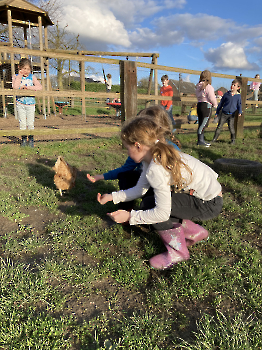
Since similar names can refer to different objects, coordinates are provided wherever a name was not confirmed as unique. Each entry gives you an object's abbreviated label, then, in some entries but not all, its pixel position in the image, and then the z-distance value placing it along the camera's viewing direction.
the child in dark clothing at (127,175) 3.22
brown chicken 3.83
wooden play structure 11.54
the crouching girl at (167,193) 2.25
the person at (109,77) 18.53
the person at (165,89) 8.70
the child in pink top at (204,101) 7.27
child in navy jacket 7.84
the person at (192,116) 13.17
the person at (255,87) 17.53
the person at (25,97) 6.24
